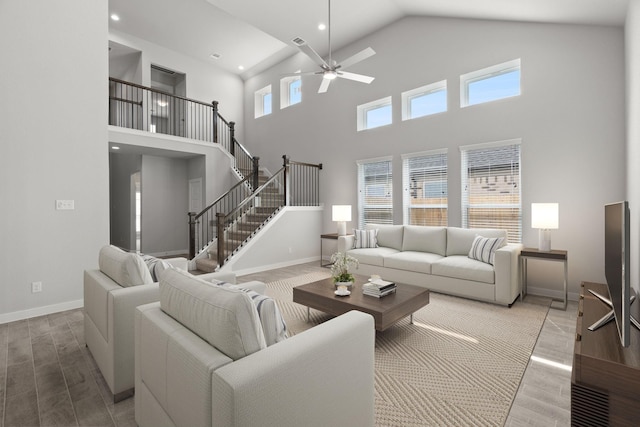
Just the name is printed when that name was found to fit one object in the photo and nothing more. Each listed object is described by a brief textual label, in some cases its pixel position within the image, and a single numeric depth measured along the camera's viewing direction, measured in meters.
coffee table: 2.77
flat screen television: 1.54
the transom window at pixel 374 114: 6.31
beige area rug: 1.94
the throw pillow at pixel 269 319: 1.37
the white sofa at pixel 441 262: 3.86
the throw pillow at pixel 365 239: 5.60
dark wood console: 1.39
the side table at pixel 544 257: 3.74
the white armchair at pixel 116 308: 2.01
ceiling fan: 3.92
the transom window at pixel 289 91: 8.19
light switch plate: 3.83
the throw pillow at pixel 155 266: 2.47
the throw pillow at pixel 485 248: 4.16
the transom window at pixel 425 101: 5.49
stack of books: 3.10
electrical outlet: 3.66
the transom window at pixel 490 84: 4.70
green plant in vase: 3.33
